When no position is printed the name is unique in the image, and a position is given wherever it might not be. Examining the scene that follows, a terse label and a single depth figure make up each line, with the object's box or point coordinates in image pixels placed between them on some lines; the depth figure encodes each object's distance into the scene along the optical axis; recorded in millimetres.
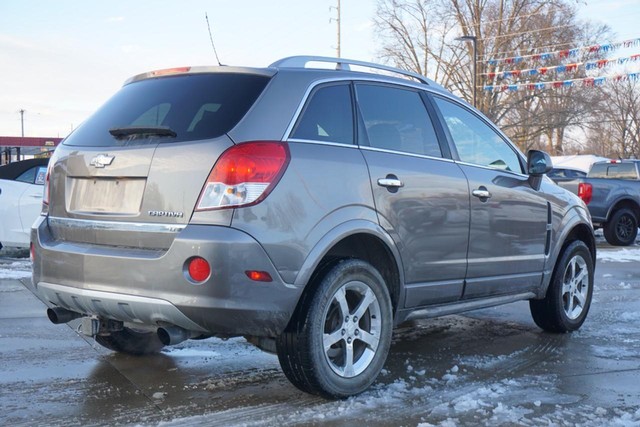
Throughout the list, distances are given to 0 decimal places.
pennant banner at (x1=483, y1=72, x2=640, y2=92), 28531
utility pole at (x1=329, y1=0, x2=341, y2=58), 44844
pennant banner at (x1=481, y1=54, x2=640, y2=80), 28031
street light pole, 31572
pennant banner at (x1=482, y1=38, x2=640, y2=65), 27391
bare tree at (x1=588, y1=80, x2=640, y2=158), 55500
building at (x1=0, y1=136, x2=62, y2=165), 41784
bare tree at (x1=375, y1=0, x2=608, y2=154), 40031
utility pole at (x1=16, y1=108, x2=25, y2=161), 94538
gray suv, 3676
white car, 9508
